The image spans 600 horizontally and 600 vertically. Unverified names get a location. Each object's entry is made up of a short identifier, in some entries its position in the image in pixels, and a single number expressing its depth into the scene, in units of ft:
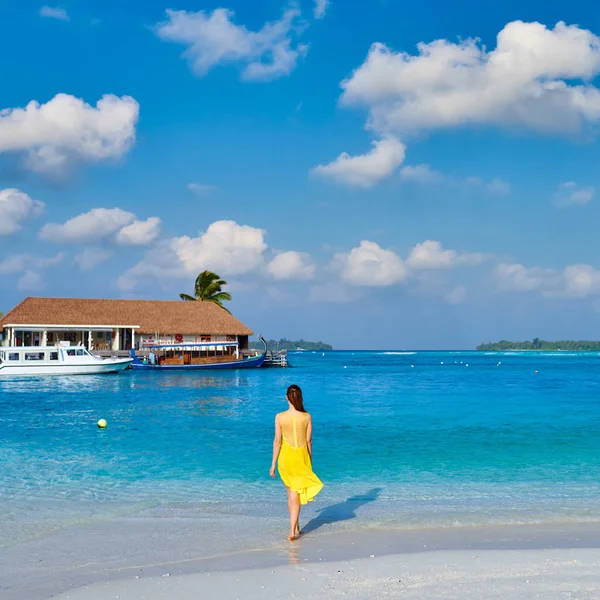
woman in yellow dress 24.79
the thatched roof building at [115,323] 191.72
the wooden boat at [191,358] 188.44
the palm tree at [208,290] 241.76
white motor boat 144.36
